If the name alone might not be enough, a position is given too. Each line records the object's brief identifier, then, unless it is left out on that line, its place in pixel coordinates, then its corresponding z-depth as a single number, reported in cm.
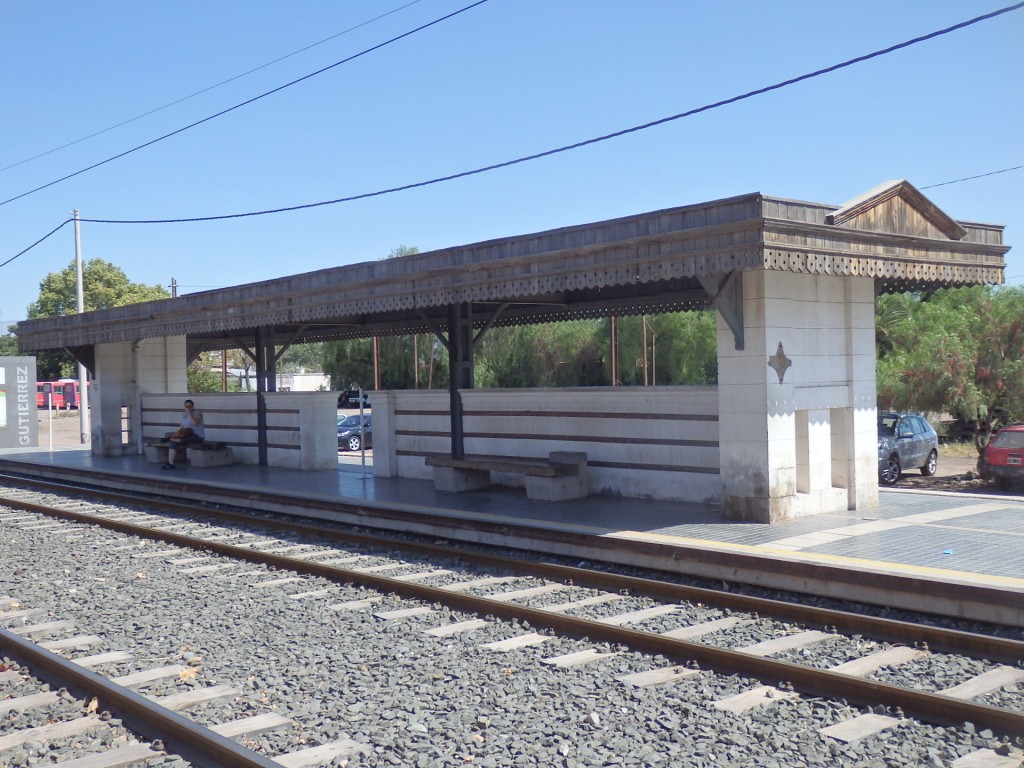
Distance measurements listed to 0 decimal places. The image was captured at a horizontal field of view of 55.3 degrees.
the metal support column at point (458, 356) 1581
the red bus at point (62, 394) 7700
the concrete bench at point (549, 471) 1345
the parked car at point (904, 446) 2138
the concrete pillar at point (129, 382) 2475
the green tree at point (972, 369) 2309
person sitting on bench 2098
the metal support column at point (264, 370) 2038
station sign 3125
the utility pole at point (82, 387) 3522
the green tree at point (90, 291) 7300
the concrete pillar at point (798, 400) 1100
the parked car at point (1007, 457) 1950
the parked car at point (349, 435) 3416
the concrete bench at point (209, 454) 2101
